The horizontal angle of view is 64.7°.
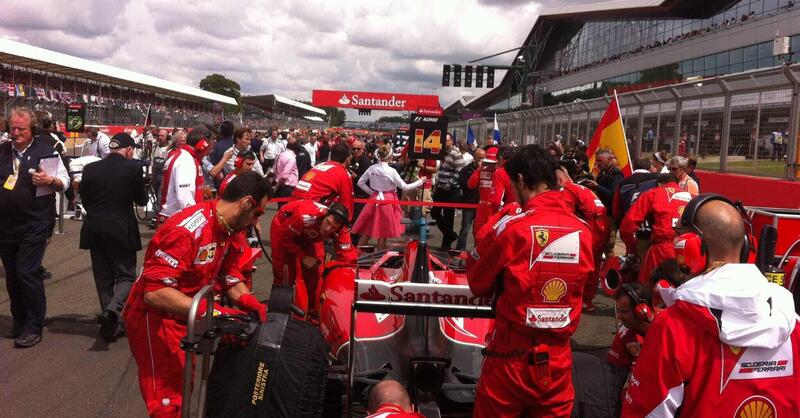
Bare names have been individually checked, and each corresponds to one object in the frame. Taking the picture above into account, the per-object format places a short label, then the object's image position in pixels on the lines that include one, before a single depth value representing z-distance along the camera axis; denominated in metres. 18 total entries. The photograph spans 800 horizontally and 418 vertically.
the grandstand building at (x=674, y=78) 9.08
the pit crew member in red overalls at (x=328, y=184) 5.54
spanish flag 8.50
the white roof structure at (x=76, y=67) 27.55
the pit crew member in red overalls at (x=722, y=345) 1.93
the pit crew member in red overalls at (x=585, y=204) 5.71
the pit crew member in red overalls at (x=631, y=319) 3.59
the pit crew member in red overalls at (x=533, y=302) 2.72
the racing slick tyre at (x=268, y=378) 2.54
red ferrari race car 3.08
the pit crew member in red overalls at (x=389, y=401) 2.09
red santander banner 49.31
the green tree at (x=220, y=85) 111.56
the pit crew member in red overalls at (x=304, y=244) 5.14
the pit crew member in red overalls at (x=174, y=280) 2.90
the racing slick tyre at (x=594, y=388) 3.20
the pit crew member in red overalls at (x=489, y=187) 6.98
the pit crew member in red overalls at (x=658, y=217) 5.27
